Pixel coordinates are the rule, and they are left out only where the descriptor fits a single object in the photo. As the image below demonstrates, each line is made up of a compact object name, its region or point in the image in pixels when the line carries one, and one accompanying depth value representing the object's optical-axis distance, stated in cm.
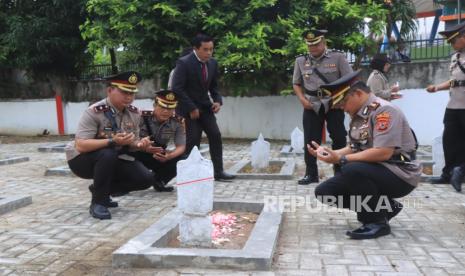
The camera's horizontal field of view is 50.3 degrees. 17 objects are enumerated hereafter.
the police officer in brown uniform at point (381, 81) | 643
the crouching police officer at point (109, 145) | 445
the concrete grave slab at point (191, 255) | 316
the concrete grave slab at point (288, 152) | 929
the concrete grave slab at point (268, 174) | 668
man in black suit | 601
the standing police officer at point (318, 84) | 578
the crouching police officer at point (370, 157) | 358
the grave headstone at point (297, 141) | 938
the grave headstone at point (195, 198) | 333
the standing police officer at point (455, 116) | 566
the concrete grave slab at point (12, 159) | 874
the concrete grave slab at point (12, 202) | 492
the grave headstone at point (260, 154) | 741
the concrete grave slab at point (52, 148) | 1063
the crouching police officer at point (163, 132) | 525
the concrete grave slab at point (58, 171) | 727
